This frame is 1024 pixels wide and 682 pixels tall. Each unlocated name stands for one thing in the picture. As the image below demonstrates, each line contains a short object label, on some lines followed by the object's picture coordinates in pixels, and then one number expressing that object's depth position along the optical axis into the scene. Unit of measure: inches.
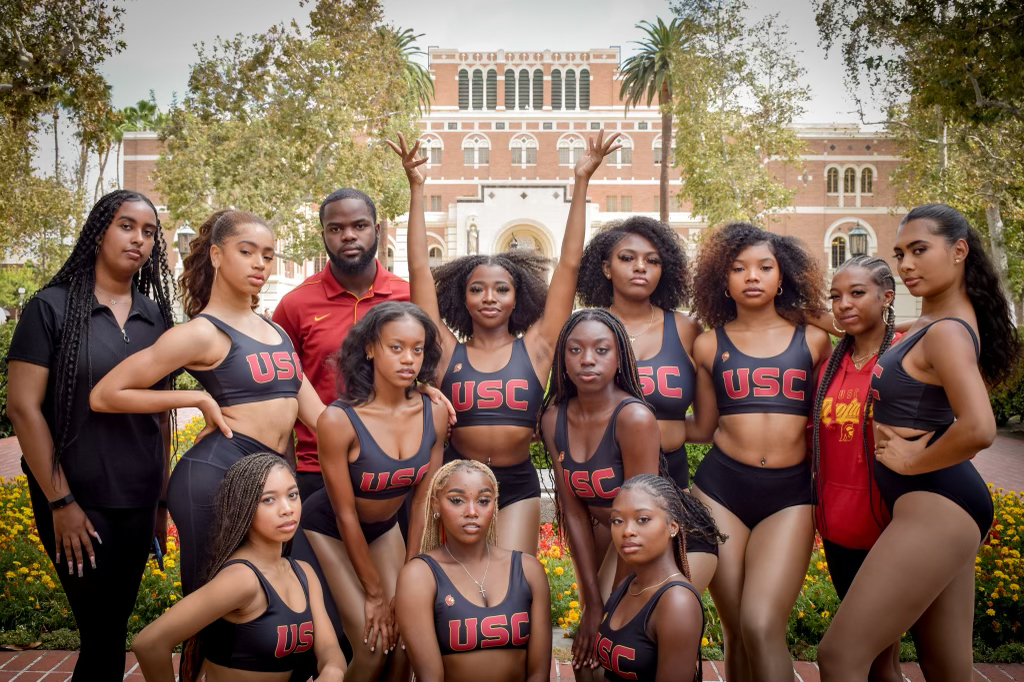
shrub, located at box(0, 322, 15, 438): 573.6
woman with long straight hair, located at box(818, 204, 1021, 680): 140.9
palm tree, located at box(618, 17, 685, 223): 1718.8
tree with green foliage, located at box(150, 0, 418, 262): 958.4
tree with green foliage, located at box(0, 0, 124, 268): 324.8
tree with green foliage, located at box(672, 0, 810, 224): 1079.6
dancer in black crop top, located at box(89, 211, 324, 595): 151.6
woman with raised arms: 180.2
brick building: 1977.1
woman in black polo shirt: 158.4
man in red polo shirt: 204.4
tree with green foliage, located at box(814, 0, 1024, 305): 283.4
